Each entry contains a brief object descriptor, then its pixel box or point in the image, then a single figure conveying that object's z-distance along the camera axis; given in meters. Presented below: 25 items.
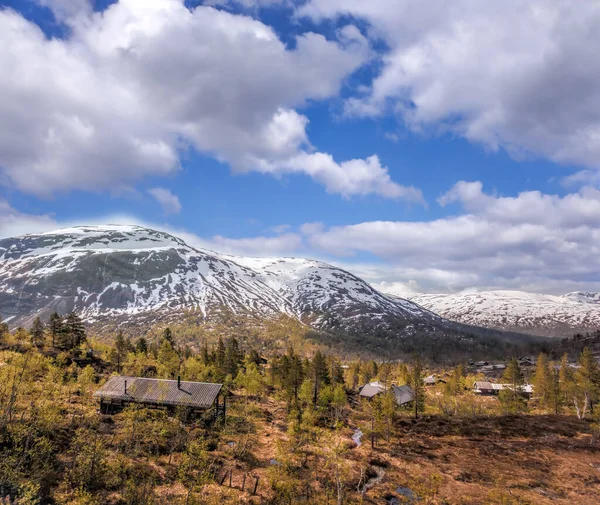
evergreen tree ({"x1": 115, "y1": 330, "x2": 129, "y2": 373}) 84.25
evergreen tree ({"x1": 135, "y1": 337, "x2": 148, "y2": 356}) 97.14
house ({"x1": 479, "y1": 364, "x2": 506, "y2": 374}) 174.25
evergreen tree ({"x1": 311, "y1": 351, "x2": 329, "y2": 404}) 77.94
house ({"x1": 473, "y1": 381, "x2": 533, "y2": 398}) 116.12
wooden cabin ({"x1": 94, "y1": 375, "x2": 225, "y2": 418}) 50.62
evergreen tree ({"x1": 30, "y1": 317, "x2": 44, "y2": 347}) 83.55
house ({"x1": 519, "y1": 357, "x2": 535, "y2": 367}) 180.50
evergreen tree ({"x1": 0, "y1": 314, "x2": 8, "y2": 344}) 74.39
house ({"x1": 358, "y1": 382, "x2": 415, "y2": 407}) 85.00
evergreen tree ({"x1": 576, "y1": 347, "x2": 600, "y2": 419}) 73.75
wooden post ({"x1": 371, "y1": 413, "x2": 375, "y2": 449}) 51.38
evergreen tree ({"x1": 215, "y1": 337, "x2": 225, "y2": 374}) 84.81
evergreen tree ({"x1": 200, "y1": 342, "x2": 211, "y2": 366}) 96.54
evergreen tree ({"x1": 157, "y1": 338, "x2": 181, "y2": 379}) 74.56
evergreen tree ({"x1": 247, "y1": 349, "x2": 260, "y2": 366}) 105.87
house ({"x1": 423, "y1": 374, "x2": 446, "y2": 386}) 130.00
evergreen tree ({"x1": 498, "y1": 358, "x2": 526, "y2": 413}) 77.96
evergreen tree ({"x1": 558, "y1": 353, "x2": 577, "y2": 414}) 79.03
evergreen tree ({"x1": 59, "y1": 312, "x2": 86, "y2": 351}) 83.00
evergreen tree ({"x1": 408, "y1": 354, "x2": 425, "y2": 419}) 70.62
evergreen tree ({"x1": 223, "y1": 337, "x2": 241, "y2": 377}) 84.75
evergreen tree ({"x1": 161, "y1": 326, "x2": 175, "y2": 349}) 113.99
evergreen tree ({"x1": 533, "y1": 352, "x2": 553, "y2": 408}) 83.19
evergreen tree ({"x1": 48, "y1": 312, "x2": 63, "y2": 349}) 84.50
